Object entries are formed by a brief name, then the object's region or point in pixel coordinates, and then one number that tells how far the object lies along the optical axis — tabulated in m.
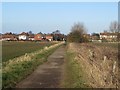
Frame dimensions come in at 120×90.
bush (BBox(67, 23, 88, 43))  46.62
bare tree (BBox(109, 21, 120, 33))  48.19
